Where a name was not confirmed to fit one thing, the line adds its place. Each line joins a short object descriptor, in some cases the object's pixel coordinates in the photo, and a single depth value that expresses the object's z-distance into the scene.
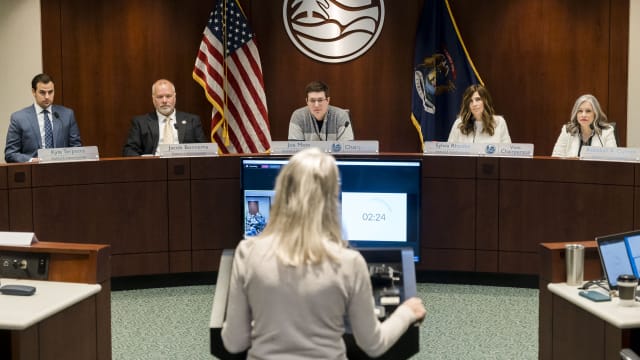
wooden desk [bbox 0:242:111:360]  3.90
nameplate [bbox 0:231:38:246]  3.93
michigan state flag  8.51
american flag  8.25
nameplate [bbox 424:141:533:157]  6.40
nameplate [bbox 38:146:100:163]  6.14
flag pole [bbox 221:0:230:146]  8.26
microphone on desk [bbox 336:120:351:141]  6.82
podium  2.86
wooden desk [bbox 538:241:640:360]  3.48
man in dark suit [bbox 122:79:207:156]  6.94
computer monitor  5.45
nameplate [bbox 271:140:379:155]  6.35
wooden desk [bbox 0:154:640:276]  6.16
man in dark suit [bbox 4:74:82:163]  7.01
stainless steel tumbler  3.96
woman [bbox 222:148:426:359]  2.40
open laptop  3.77
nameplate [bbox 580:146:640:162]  6.11
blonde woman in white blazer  6.82
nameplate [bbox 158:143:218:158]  6.44
